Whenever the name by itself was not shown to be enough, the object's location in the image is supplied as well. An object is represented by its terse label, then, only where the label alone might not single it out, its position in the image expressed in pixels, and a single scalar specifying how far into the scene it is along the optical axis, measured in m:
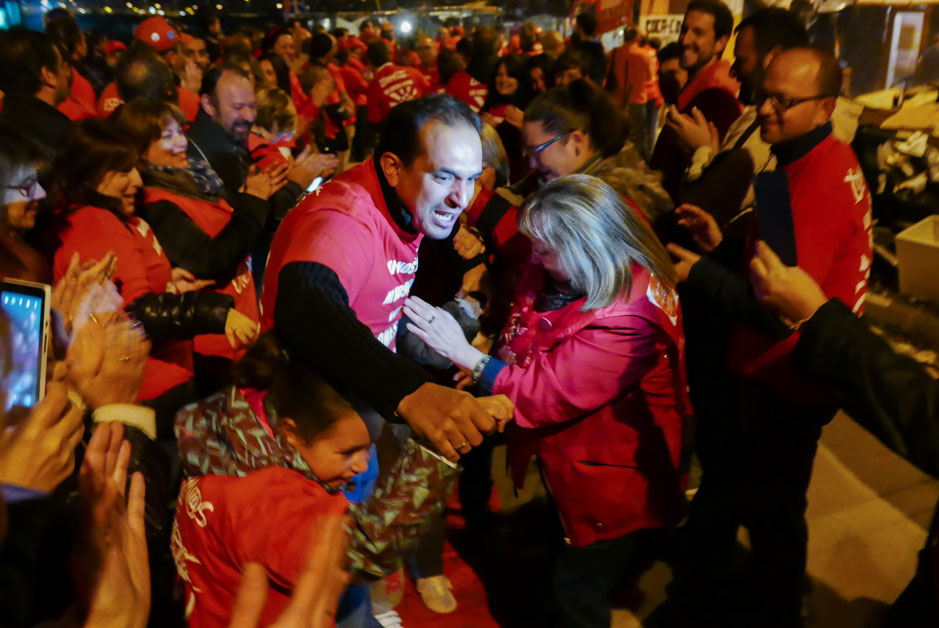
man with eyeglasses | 2.15
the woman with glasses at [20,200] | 2.14
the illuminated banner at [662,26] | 6.07
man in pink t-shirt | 1.32
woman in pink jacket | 1.95
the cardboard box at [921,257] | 4.19
